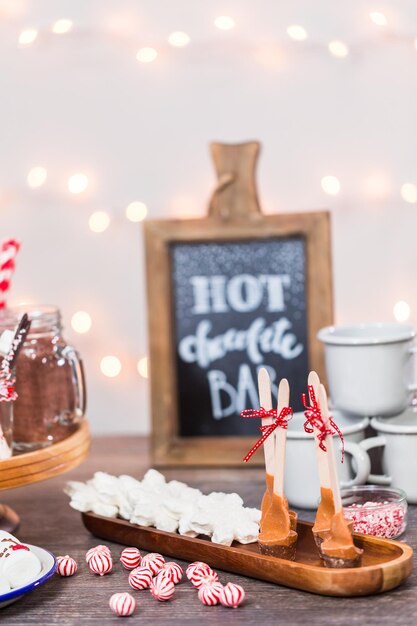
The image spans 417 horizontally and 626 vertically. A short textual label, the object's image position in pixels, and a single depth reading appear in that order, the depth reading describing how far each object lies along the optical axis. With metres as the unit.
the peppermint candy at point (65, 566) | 1.38
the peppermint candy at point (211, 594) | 1.30
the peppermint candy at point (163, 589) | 1.31
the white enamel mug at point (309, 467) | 1.51
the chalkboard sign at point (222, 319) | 1.76
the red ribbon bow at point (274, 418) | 1.34
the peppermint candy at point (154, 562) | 1.36
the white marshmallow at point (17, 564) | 1.31
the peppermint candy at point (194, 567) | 1.34
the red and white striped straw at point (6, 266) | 1.59
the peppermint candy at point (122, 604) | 1.29
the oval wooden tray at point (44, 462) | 1.42
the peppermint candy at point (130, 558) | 1.38
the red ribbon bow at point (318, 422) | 1.31
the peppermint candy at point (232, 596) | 1.29
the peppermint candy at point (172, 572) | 1.33
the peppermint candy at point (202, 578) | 1.33
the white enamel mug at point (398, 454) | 1.54
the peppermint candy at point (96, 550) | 1.39
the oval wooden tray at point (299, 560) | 1.29
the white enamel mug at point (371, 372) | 1.55
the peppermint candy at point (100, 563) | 1.38
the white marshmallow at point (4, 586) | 1.29
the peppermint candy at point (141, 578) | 1.34
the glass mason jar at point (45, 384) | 1.52
